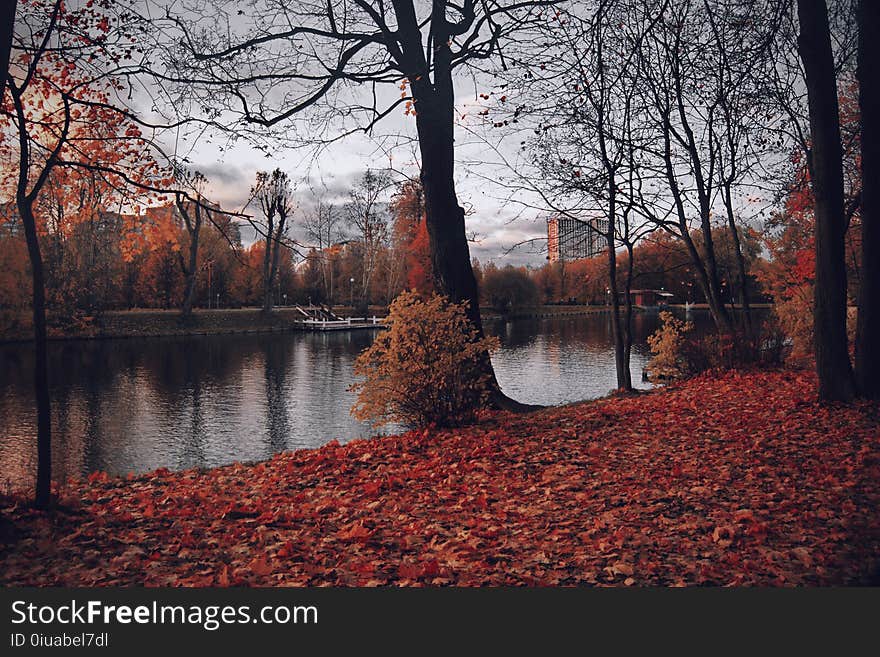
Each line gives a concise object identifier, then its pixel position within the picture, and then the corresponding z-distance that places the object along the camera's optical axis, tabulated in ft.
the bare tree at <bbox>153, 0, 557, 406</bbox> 25.30
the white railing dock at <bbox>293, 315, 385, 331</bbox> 152.46
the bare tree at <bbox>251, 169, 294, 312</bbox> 118.93
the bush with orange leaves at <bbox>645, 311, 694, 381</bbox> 45.13
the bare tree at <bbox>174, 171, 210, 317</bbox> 130.43
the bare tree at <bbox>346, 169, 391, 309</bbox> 123.44
